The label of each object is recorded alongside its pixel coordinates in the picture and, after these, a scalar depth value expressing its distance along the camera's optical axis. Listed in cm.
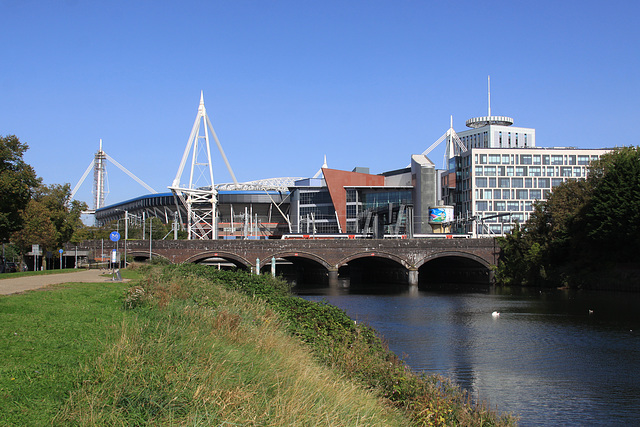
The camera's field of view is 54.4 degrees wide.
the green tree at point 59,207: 7375
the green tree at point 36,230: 6719
